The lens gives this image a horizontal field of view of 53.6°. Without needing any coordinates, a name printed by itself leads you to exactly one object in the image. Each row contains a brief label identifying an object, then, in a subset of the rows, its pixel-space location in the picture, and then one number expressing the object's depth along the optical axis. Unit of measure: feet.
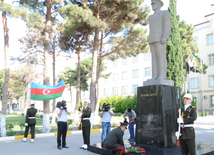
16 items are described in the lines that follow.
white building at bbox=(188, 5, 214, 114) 109.29
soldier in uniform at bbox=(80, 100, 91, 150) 25.59
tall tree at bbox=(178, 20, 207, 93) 88.13
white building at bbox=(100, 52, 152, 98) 133.90
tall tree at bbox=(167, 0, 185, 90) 80.48
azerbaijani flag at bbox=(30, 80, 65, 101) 36.52
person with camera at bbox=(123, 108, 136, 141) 29.50
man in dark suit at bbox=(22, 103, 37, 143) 30.03
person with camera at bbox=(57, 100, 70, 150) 25.90
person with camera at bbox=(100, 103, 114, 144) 26.35
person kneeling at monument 18.63
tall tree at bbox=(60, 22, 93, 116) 64.62
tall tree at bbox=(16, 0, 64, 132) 39.72
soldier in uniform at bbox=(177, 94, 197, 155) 15.97
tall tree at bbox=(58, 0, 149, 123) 50.31
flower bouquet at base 20.52
